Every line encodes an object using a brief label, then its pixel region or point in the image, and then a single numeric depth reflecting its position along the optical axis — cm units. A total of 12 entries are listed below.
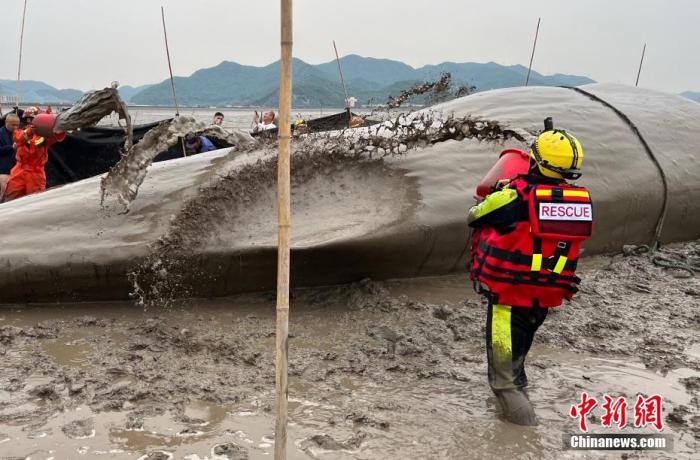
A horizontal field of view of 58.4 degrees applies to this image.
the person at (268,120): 1208
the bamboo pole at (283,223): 253
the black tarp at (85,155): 1016
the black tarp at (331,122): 1212
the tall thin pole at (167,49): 914
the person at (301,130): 575
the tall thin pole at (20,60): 1154
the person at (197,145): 995
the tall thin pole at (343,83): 1202
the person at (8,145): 980
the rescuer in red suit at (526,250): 334
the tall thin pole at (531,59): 1020
